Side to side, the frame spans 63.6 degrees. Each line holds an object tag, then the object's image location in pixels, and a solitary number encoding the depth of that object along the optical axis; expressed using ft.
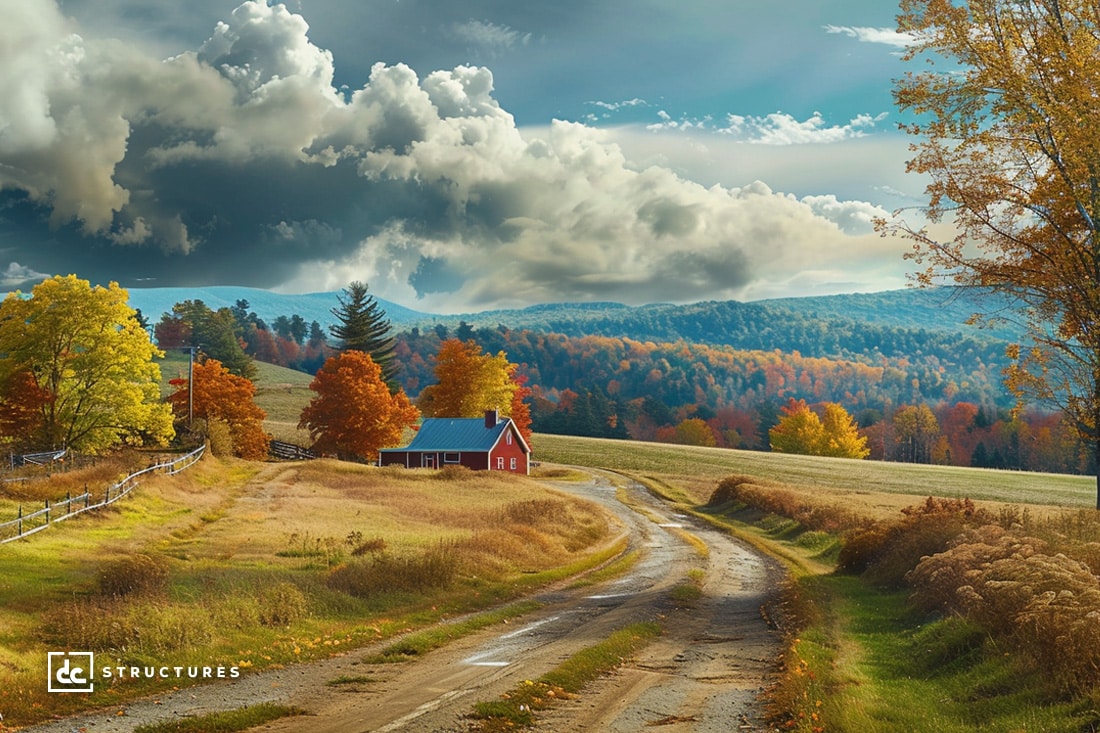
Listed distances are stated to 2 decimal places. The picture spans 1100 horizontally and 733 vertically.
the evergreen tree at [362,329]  402.72
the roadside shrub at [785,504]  153.89
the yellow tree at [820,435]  513.45
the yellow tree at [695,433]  621.84
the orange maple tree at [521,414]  347.56
